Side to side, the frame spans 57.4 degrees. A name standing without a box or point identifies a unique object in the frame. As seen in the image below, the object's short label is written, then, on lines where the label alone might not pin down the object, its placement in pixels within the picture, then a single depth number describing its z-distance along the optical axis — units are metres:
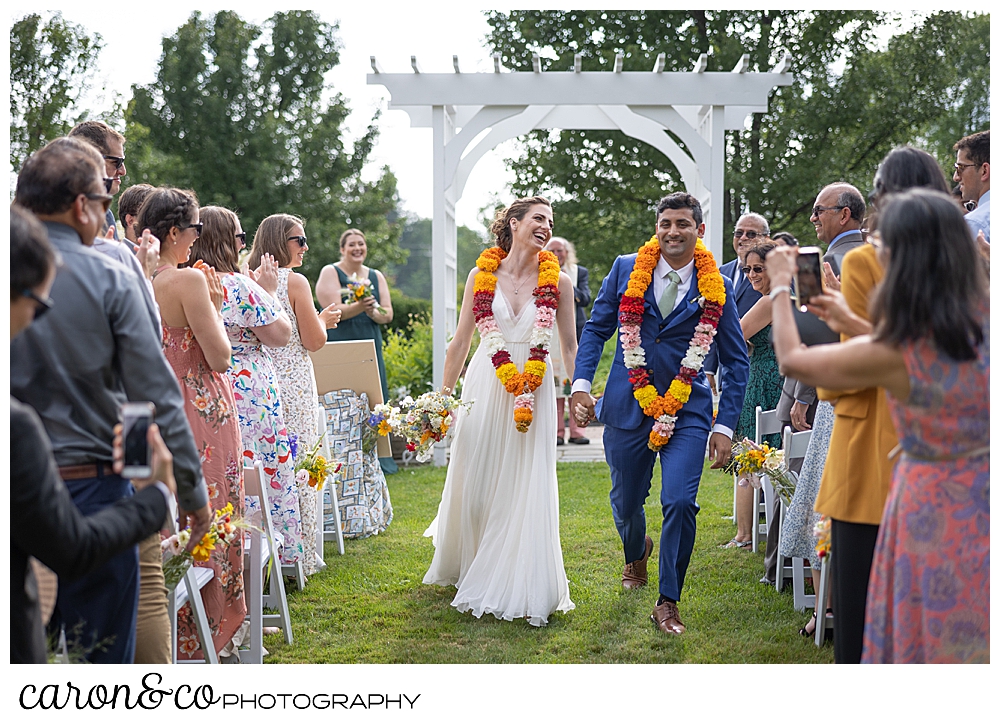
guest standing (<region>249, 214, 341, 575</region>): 5.47
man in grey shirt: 2.42
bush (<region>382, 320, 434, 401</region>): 10.14
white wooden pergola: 8.66
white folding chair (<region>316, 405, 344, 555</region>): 5.80
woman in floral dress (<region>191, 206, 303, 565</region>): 4.61
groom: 4.50
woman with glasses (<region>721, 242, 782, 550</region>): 5.48
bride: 4.70
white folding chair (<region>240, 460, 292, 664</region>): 3.96
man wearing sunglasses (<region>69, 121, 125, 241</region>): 4.01
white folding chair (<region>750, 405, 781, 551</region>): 5.09
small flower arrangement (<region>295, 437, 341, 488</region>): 5.04
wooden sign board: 6.71
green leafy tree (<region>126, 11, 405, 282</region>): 22.16
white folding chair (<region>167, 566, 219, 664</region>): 3.43
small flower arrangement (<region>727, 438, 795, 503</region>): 4.40
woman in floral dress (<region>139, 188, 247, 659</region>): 3.85
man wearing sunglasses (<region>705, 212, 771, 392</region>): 6.29
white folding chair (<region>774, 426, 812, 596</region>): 4.59
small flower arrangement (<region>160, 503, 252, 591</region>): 3.09
